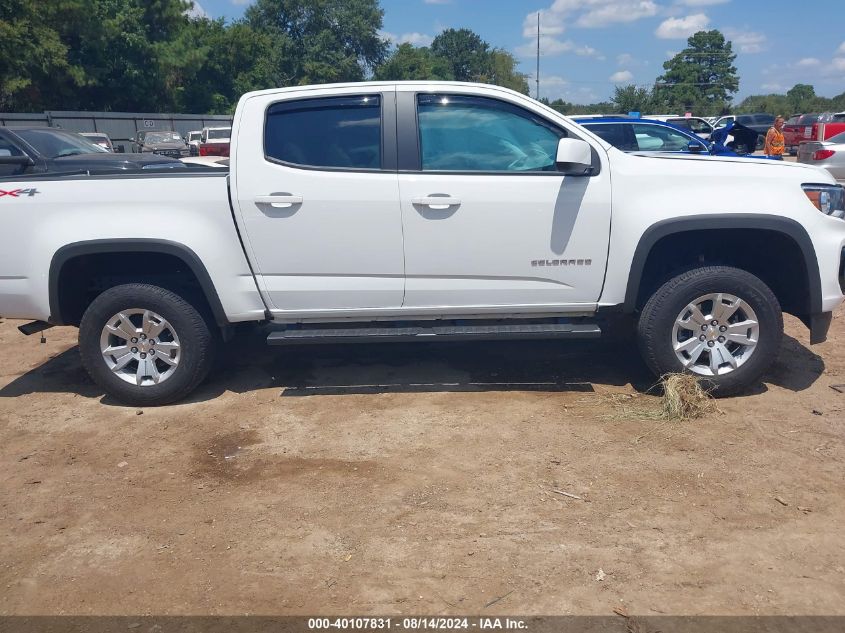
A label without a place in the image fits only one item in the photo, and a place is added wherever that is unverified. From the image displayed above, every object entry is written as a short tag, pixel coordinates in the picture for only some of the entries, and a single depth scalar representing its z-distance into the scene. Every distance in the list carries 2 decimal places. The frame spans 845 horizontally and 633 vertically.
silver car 15.51
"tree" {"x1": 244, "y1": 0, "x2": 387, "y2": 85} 76.19
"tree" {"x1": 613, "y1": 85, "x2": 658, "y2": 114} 70.78
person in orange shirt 16.45
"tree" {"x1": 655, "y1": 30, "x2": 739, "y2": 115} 81.69
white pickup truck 4.55
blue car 12.34
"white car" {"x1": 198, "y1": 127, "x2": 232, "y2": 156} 26.92
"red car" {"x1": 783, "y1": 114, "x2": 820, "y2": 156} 25.14
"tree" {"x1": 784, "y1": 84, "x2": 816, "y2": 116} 69.44
